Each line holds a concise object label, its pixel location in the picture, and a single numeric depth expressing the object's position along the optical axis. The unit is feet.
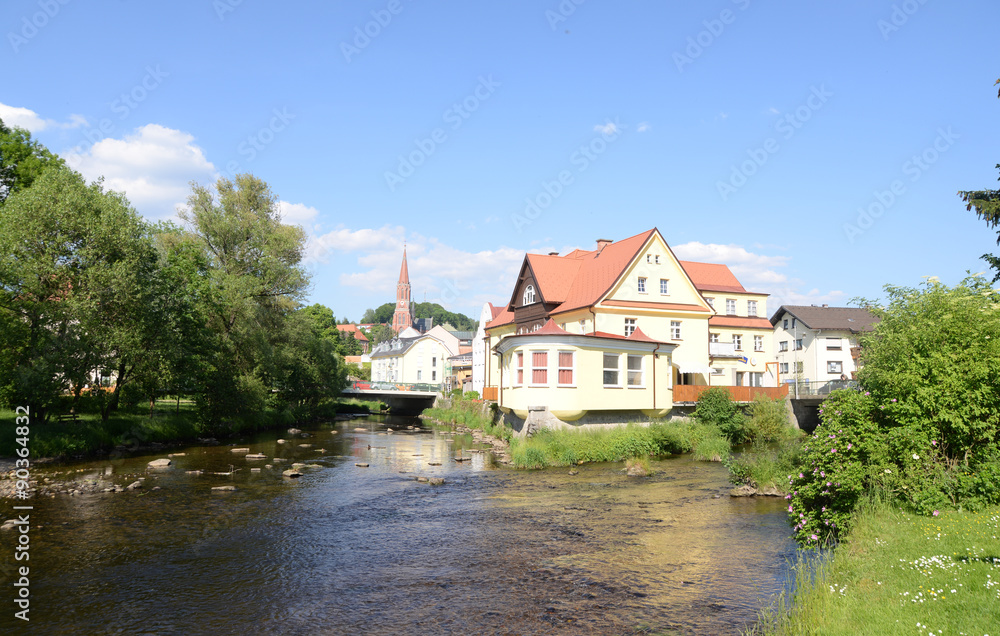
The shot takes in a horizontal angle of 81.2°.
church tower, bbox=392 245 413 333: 523.05
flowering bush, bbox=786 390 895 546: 34.99
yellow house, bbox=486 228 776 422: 89.81
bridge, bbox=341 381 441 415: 195.72
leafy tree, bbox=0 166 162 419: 75.51
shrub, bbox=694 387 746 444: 101.60
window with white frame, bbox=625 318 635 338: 119.03
